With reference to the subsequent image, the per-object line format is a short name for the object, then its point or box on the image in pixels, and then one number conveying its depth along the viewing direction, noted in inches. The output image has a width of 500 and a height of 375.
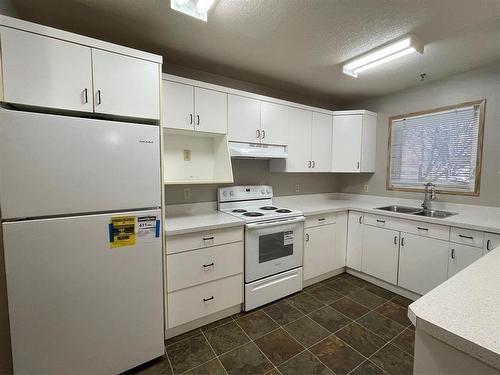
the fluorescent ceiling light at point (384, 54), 71.6
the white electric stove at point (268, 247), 84.7
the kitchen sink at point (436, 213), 98.0
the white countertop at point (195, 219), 71.5
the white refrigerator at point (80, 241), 47.8
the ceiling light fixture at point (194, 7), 56.5
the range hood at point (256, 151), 92.1
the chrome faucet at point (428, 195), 104.2
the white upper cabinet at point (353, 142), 123.0
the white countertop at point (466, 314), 23.2
